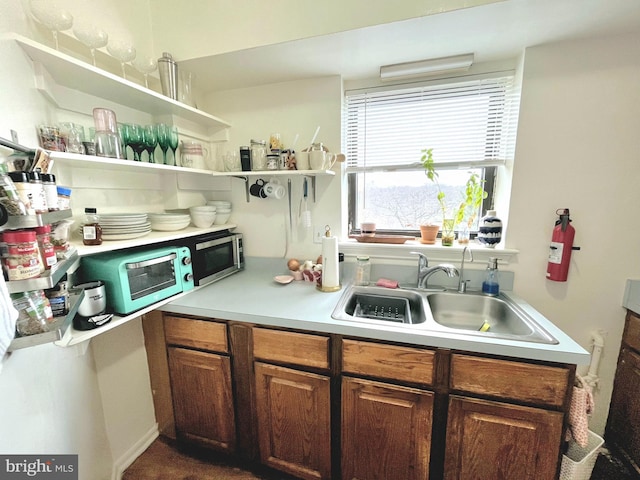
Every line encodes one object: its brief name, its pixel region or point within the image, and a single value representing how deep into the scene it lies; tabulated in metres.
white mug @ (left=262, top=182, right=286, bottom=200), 1.75
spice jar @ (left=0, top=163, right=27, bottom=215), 0.68
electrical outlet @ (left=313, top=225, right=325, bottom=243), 1.83
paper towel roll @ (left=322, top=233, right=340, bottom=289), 1.51
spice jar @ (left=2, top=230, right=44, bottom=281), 0.70
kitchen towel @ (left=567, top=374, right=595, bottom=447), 1.00
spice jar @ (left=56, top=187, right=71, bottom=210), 0.94
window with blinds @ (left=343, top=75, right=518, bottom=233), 1.59
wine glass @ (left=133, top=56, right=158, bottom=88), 1.36
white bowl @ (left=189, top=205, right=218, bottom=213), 1.63
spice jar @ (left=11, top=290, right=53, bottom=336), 0.75
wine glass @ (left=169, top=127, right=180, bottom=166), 1.47
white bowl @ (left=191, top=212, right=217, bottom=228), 1.64
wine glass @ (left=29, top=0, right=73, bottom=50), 0.97
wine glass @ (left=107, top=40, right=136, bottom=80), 1.21
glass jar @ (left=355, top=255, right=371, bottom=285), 1.63
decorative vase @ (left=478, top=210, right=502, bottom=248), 1.50
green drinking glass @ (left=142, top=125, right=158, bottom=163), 1.36
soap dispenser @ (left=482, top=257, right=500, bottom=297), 1.47
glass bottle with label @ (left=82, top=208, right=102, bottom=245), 1.08
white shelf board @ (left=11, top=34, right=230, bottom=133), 0.95
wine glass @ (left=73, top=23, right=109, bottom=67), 1.08
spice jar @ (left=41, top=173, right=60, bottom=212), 0.81
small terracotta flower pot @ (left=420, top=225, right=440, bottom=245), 1.66
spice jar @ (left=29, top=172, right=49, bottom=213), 0.75
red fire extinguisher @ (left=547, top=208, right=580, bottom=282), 1.39
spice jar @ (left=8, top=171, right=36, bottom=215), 0.71
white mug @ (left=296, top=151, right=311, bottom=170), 1.56
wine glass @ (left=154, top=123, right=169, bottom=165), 1.43
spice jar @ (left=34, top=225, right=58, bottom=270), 0.77
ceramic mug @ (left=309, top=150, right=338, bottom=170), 1.52
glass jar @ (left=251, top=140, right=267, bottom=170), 1.65
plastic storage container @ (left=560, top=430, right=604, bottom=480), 1.13
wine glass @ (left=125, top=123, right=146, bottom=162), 1.33
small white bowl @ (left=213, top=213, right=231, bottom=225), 1.84
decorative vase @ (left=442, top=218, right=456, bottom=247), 1.62
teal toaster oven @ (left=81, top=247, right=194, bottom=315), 1.14
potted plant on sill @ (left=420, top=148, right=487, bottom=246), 1.60
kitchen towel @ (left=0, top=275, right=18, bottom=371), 0.65
